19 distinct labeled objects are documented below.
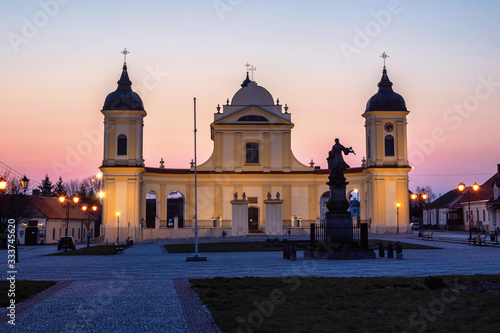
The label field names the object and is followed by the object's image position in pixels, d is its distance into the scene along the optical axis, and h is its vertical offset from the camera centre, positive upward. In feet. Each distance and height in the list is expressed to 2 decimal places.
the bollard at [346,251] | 83.90 -4.02
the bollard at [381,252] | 89.93 -4.54
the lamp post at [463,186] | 129.83 +7.56
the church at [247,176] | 192.65 +15.73
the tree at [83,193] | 333.76 +18.08
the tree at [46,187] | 384.47 +23.24
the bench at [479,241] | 128.06 -4.11
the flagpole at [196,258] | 87.71 -5.12
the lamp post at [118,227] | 184.38 -1.24
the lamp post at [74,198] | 128.98 +5.40
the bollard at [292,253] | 84.23 -4.27
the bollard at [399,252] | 83.99 -4.27
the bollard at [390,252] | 87.40 -4.35
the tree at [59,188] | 396.76 +23.30
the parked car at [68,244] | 140.36 -4.79
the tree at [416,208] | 424.46 +9.78
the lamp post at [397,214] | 194.21 +2.50
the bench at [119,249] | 114.06 -4.88
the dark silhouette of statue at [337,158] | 92.99 +9.90
